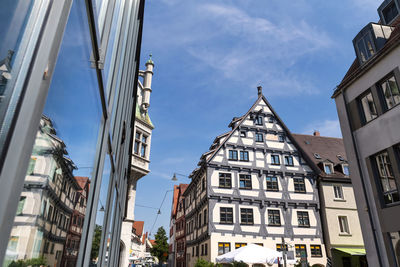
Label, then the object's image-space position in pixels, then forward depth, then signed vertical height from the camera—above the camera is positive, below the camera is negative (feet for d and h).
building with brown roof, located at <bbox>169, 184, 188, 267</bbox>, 109.29 +9.25
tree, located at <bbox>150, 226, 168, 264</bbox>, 173.99 +5.66
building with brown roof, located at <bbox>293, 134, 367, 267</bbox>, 74.13 +11.21
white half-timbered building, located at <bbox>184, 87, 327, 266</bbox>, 74.18 +16.01
